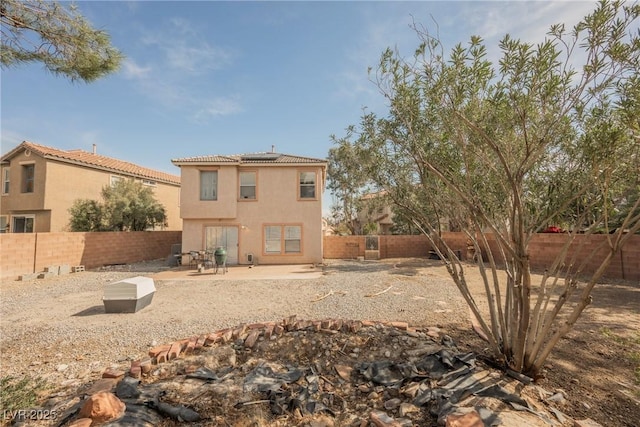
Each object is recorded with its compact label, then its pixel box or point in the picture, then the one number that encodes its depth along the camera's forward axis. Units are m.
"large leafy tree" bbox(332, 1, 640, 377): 2.77
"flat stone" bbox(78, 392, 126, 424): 2.40
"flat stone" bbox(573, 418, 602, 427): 2.40
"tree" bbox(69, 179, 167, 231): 16.25
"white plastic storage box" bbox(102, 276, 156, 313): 6.34
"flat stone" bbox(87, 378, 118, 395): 2.96
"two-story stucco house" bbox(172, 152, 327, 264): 14.21
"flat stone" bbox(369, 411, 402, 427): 2.30
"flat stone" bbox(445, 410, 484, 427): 2.18
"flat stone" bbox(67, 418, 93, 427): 2.27
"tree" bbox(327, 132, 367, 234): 25.42
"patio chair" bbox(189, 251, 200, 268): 13.18
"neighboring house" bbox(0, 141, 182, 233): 16.41
